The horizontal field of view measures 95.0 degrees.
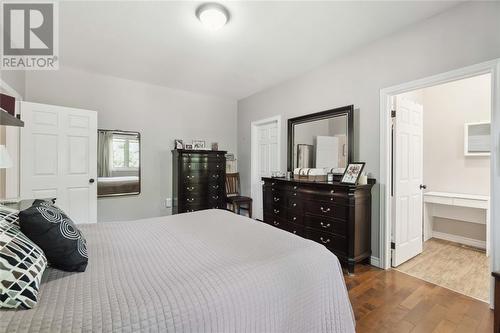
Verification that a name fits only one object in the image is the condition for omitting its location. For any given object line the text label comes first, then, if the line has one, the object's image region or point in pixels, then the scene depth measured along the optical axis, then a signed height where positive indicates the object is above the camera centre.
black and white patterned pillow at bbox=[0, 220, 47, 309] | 0.79 -0.40
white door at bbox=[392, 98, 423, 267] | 2.71 -0.19
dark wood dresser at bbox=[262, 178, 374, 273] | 2.51 -0.60
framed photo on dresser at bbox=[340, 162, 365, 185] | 2.63 -0.08
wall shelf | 1.59 +0.33
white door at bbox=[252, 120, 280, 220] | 4.39 +0.21
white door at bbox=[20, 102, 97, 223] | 2.95 +0.10
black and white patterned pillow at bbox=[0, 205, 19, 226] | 1.16 -0.27
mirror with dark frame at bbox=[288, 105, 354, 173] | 2.99 +0.38
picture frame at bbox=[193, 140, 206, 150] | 4.57 +0.42
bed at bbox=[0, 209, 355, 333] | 0.79 -0.51
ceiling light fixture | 2.08 +1.40
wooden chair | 4.55 -0.66
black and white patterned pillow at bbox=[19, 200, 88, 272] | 1.07 -0.36
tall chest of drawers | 4.05 -0.27
